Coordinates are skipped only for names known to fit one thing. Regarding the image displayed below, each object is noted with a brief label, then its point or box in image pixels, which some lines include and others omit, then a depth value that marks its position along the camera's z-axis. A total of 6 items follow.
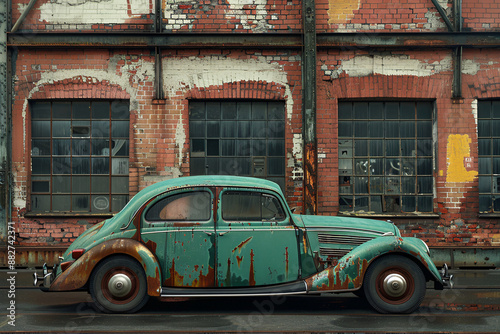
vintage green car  6.95
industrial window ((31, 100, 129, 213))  11.60
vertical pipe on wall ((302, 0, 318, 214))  11.34
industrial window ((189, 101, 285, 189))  11.65
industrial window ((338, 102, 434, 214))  11.66
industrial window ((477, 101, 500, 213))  11.64
